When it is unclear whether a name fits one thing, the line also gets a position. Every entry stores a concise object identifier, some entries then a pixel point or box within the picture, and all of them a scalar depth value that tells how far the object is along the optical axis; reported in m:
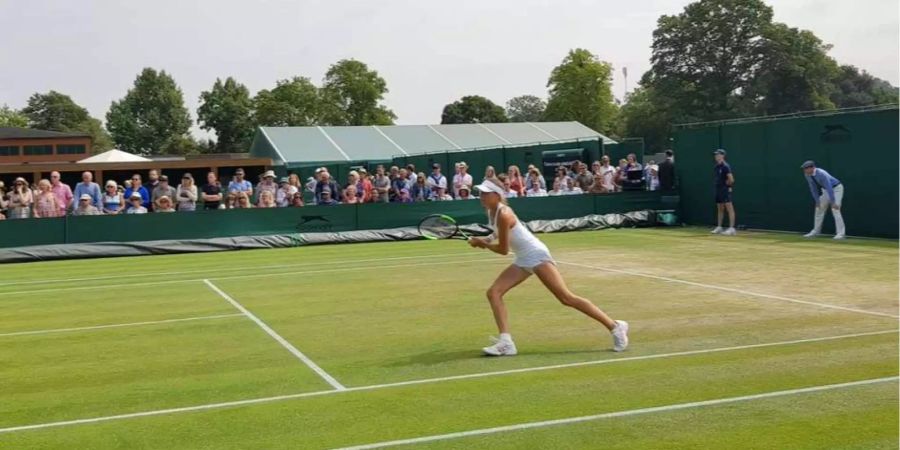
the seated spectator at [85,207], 20.98
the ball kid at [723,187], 21.33
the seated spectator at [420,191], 24.25
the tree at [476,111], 120.50
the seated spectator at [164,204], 21.81
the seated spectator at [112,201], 21.41
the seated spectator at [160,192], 22.03
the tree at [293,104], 86.38
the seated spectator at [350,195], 23.44
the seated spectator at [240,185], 22.91
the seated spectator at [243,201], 22.72
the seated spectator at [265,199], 22.97
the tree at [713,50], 83.69
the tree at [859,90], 102.88
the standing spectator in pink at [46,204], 20.88
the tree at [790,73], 83.56
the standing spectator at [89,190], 21.25
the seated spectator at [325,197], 23.47
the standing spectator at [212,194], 22.83
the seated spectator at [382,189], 23.91
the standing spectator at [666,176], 25.50
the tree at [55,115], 149.12
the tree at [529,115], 191.62
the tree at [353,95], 83.81
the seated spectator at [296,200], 23.34
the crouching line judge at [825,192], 19.36
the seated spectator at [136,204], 21.34
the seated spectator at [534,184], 25.02
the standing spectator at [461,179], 24.69
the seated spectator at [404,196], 24.22
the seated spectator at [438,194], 24.55
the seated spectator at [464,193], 24.48
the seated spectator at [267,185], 23.20
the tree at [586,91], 76.38
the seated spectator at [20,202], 20.80
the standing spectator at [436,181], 24.50
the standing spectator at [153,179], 22.58
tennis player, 8.05
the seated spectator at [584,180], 25.62
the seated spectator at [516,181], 24.59
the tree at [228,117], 112.81
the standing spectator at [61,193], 21.12
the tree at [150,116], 135.75
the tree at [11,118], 128.62
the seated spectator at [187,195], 22.16
